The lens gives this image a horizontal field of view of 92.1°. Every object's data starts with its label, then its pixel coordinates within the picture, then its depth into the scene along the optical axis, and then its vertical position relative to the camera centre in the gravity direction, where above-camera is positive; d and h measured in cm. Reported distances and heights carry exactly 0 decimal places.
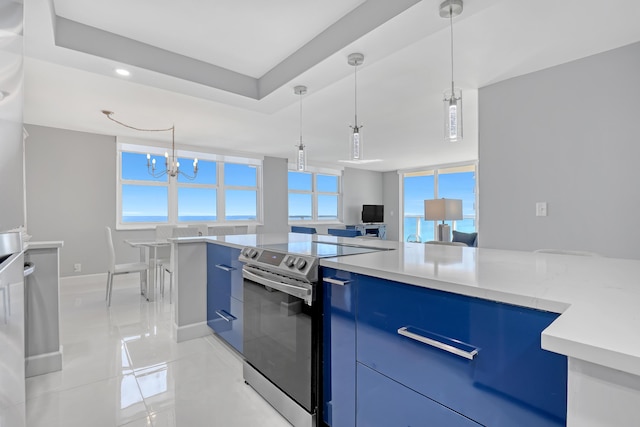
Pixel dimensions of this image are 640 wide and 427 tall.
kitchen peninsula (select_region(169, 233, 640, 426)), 52 -23
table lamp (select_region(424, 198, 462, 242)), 485 +3
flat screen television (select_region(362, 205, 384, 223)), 905 -5
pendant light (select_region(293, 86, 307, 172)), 278 +52
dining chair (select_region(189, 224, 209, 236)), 504 -30
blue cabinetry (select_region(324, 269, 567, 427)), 81 -46
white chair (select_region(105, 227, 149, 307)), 354 -66
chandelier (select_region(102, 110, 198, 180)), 405 +81
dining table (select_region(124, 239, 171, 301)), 381 -67
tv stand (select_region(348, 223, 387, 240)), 888 -50
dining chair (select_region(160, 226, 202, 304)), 405 -28
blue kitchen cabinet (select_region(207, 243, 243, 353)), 221 -63
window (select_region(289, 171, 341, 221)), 801 +42
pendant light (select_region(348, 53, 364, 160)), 234 +58
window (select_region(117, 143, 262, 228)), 542 +42
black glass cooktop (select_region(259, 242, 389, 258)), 164 -22
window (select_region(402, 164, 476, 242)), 781 +50
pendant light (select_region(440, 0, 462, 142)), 178 +59
